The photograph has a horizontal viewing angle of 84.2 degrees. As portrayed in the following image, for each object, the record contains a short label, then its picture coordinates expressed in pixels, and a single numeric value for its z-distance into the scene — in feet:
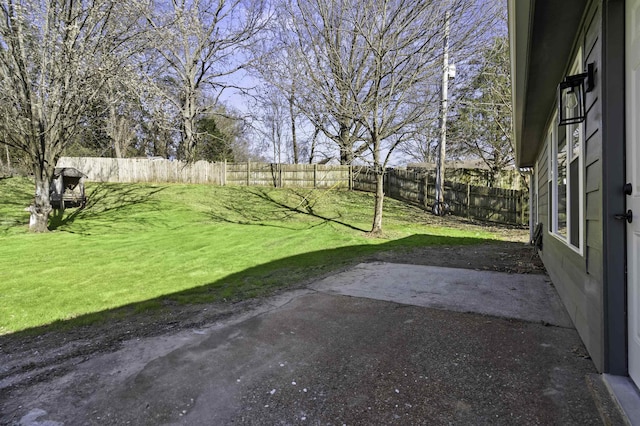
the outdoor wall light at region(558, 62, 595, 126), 7.22
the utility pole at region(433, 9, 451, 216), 25.55
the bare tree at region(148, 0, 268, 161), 51.72
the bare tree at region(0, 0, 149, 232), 24.64
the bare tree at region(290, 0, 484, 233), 24.76
